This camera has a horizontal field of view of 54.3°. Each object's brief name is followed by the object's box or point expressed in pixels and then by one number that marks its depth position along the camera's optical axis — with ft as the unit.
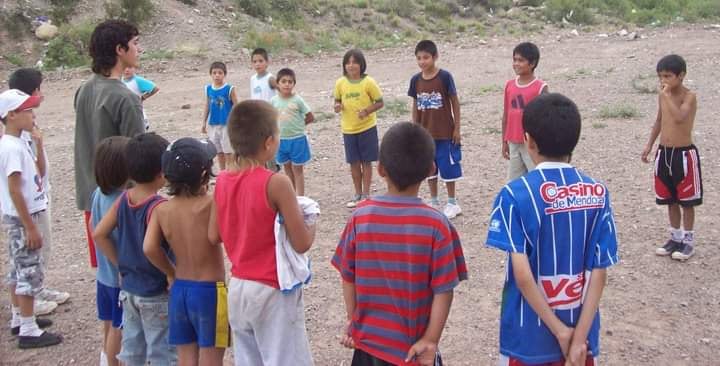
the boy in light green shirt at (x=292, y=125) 22.39
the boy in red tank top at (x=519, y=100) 18.33
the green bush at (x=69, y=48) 57.62
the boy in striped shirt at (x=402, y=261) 8.50
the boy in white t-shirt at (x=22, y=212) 13.74
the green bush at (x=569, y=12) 86.22
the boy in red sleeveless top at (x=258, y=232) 9.62
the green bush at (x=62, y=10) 65.36
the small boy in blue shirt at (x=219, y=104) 25.43
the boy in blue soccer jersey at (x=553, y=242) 8.28
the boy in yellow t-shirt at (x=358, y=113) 22.30
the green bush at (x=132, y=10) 64.48
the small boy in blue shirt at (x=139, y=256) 10.51
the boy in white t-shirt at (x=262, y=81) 24.27
